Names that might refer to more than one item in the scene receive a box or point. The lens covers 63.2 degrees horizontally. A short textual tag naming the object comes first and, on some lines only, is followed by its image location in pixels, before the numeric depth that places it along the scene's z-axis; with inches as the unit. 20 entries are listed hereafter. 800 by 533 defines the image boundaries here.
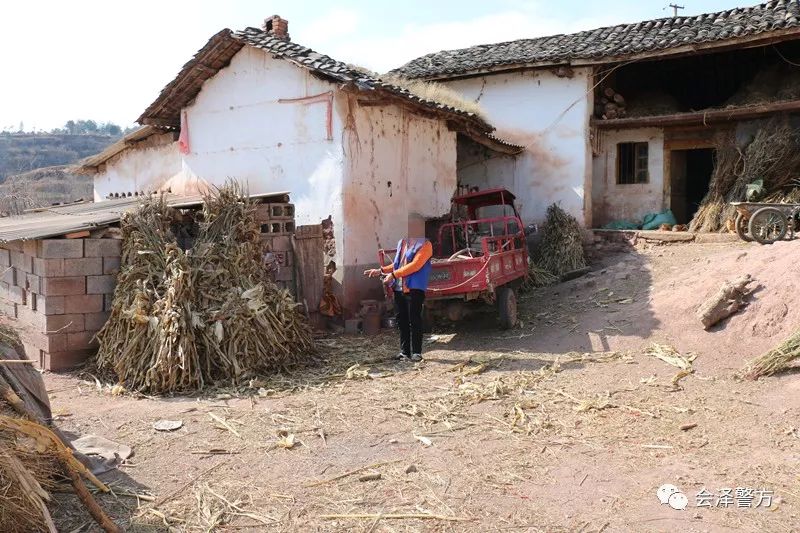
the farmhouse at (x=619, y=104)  514.3
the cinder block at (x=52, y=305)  295.6
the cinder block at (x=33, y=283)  303.0
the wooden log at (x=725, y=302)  307.0
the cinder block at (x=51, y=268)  295.3
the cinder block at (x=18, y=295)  319.6
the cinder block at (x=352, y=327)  394.0
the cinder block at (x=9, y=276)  329.8
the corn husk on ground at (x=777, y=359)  249.1
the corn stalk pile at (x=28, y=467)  128.6
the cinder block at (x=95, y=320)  306.2
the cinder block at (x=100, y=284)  305.0
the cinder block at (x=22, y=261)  313.7
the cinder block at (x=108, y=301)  309.3
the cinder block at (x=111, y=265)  309.1
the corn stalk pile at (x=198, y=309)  273.0
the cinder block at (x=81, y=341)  302.4
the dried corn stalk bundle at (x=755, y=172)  480.7
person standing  316.8
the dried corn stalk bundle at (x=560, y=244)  502.3
